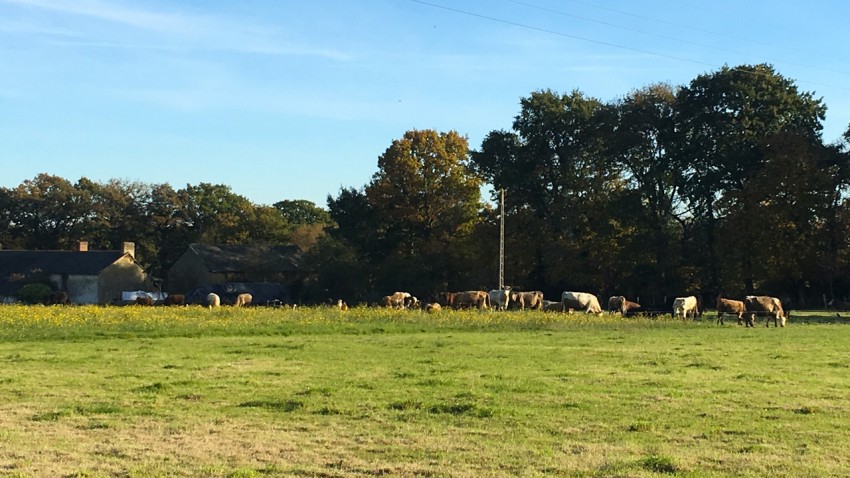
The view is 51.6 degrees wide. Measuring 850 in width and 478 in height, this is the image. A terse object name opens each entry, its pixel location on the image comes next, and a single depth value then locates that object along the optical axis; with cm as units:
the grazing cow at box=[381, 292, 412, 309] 5094
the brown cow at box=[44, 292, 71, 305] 6756
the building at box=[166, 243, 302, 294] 8231
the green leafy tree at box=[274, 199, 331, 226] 11850
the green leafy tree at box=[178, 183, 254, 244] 9725
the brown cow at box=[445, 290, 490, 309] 4984
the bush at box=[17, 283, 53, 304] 7219
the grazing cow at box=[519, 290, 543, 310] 4937
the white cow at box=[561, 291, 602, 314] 4675
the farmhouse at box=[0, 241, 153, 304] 7869
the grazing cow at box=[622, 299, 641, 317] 4719
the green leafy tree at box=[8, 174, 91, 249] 9469
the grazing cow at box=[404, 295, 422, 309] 4993
